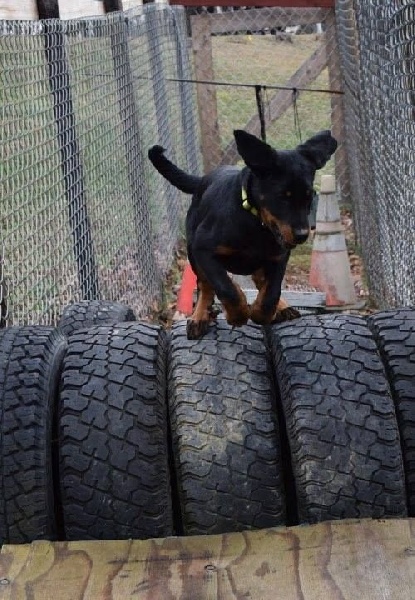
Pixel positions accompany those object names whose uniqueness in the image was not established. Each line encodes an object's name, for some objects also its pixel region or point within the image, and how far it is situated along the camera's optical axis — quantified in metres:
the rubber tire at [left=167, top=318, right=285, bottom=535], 3.13
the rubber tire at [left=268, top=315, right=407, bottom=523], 3.10
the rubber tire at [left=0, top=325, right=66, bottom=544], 3.12
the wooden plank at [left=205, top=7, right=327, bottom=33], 12.23
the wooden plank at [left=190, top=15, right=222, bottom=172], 12.48
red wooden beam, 11.73
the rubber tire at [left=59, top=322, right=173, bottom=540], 3.13
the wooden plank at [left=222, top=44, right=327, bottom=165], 12.23
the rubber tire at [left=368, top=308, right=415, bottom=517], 3.26
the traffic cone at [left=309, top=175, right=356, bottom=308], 8.34
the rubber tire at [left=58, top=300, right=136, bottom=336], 4.67
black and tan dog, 3.54
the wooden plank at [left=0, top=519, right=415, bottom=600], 2.68
